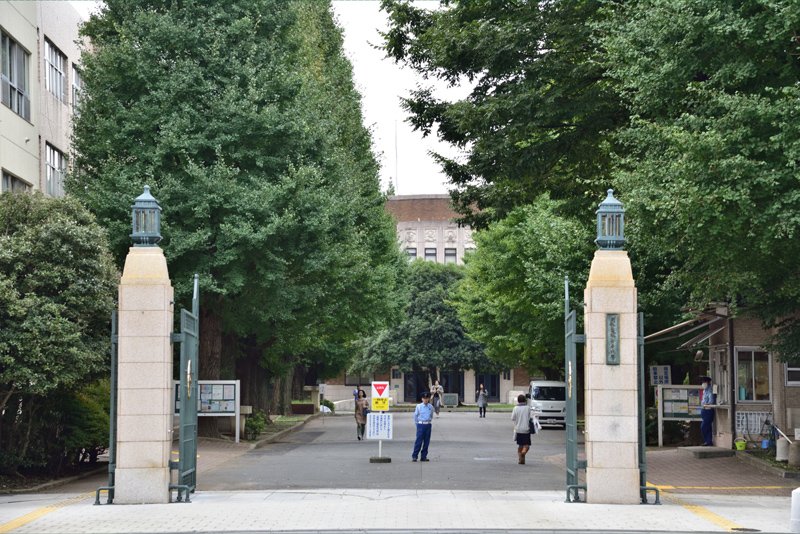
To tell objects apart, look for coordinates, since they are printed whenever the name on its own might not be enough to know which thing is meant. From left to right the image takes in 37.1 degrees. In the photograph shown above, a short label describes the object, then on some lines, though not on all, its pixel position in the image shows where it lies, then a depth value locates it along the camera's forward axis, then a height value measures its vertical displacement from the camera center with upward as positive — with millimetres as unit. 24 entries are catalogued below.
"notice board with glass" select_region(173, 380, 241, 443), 33531 -615
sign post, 27500 -1214
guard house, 26766 -82
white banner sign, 28438 -1187
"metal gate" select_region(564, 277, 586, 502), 17438 -437
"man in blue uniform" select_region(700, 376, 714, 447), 30125 -1027
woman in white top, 27016 -1127
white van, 48781 -1012
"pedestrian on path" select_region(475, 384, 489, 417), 64688 -1397
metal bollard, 13367 -1536
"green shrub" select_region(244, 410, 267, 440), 38784 -1640
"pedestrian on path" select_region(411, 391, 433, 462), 27109 -1101
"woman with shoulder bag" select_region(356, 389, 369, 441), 39719 -1261
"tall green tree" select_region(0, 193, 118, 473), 20688 +1168
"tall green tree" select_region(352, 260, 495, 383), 88562 +2544
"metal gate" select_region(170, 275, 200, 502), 17609 -382
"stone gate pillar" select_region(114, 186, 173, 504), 17281 -101
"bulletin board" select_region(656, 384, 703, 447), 32344 -692
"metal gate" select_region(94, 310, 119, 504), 17297 -678
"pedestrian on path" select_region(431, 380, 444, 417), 64762 -1129
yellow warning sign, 30169 -704
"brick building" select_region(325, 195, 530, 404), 95562 +10448
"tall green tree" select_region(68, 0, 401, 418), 31453 +6136
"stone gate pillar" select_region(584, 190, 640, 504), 17250 -139
